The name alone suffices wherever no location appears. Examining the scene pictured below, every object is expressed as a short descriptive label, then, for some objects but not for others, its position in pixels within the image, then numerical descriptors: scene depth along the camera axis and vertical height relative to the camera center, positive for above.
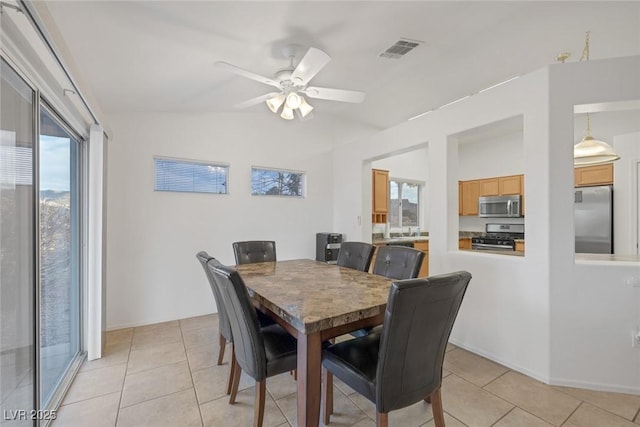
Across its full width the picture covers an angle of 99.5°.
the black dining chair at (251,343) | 1.38 -0.74
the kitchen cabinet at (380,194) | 4.66 +0.34
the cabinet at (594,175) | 4.01 +0.59
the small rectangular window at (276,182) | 4.05 +0.49
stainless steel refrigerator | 3.88 -0.09
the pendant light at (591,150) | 2.59 +0.61
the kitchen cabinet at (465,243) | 5.76 -0.63
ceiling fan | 2.02 +1.05
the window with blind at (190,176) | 3.38 +0.50
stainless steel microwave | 4.95 +0.13
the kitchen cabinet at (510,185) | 4.99 +0.55
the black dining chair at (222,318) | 1.64 -0.78
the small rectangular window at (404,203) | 5.84 +0.23
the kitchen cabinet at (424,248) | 4.95 -0.66
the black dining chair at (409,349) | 1.14 -0.63
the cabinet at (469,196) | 5.68 +0.37
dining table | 1.27 -0.50
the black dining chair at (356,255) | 2.59 -0.42
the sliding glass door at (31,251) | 1.29 -0.22
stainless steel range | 5.07 -0.47
